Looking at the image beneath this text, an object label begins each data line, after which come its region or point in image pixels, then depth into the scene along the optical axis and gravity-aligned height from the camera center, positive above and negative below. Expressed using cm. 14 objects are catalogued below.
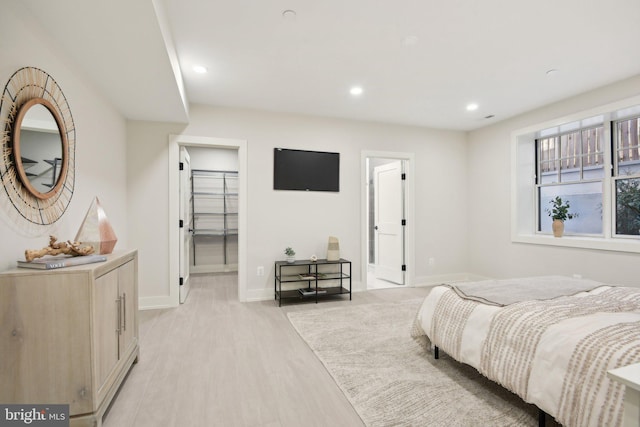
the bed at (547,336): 129 -64
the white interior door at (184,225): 393 -14
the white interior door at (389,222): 493 -13
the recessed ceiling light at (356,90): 343 +141
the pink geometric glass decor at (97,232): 197 -11
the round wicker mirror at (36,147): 158 +40
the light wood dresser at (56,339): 139 -59
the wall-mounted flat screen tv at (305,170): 415 +61
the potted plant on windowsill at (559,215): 393 -2
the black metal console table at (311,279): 395 -87
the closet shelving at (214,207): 602 +16
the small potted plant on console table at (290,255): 398 -52
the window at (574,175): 370 +50
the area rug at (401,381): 170 -112
